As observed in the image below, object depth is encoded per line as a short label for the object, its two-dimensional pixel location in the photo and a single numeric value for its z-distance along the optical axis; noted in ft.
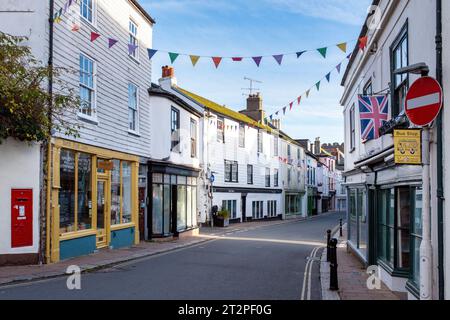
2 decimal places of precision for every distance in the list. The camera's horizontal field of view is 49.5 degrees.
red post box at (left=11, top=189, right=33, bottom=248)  41.34
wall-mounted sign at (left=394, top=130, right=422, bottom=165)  23.11
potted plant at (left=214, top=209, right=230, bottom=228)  105.70
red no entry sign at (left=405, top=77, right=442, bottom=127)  21.53
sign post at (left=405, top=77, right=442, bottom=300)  21.66
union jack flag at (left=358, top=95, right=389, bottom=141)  35.42
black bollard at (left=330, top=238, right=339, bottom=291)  33.49
